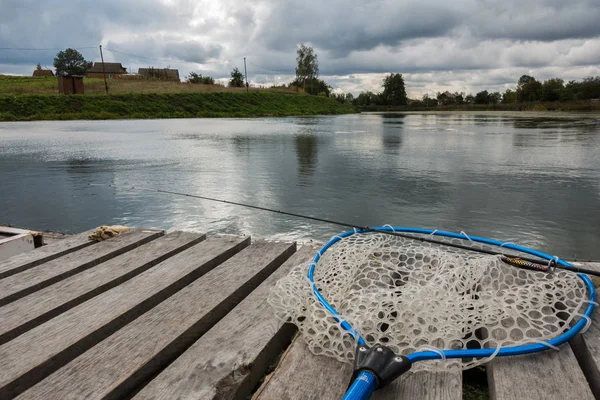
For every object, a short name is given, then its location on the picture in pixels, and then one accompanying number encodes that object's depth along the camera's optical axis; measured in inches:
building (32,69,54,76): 4564.2
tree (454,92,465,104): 5378.9
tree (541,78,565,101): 3895.2
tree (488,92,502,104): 4976.9
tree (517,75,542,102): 4215.1
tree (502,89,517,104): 4770.4
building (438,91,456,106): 5659.0
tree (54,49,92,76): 4384.8
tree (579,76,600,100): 3518.7
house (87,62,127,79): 4733.0
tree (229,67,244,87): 3811.5
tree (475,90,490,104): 4977.9
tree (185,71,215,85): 3296.5
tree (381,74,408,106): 5147.6
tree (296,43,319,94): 4453.7
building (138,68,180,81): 3223.2
